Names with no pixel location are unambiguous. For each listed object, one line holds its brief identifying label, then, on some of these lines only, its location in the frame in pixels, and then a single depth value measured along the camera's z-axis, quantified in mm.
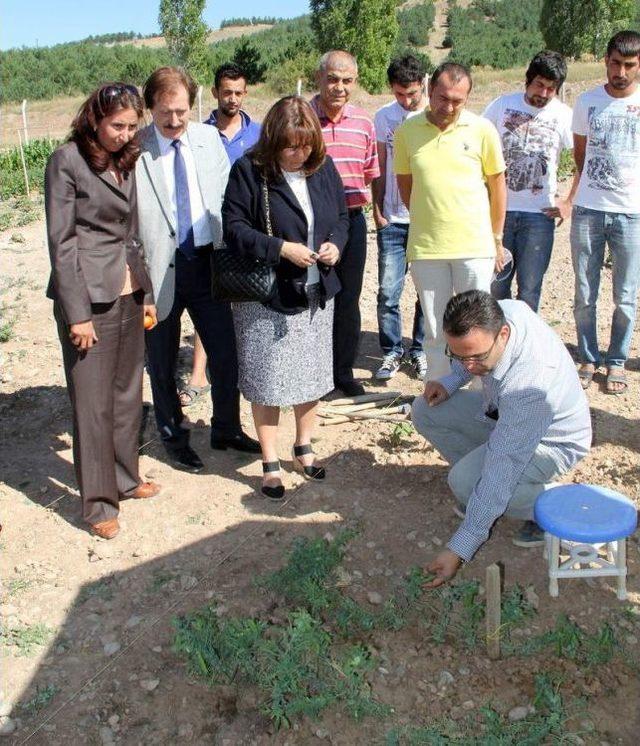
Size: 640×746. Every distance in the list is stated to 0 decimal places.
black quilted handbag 3383
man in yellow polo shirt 3867
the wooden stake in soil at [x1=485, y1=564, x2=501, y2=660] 2574
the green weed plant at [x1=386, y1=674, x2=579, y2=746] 2348
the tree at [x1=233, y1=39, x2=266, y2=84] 28906
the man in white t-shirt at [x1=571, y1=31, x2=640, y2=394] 4246
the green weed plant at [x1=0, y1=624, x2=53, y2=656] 2906
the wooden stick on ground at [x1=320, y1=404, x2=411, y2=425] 4410
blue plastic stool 2740
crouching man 2812
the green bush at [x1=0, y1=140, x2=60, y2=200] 11469
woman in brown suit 3000
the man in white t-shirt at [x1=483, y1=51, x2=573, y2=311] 4391
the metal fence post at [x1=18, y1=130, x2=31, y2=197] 10937
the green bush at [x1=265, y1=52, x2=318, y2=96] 27828
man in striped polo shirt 4094
